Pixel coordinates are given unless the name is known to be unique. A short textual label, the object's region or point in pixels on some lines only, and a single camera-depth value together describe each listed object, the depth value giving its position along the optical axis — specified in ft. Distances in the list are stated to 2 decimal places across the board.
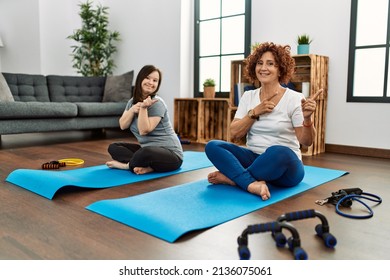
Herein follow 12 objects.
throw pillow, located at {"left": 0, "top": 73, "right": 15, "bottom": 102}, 13.25
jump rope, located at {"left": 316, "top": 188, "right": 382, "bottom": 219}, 5.65
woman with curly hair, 6.22
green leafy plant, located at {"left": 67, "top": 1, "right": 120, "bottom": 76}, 17.67
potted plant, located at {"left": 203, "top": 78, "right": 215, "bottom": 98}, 14.01
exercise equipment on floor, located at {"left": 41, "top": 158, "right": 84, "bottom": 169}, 8.91
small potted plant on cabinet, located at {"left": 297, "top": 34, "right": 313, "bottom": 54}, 11.38
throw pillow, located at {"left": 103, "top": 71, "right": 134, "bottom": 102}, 15.99
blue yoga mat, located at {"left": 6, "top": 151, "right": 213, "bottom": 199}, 6.80
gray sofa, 12.60
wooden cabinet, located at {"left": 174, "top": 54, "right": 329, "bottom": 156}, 11.31
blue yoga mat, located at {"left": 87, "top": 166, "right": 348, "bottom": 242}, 4.96
